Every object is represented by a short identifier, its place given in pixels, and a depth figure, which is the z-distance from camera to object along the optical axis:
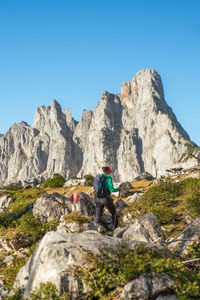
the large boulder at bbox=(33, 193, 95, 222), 13.59
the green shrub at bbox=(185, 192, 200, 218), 11.61
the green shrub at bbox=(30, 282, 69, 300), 4.61
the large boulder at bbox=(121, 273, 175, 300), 4.38
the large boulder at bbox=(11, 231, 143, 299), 4.86
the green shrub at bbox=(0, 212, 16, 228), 13.92
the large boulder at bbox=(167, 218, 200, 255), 7.08
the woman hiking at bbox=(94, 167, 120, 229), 9.78
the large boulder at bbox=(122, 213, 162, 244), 7.98
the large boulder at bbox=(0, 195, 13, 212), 21.67
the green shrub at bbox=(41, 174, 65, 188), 37.41
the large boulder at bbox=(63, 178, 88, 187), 33.20
